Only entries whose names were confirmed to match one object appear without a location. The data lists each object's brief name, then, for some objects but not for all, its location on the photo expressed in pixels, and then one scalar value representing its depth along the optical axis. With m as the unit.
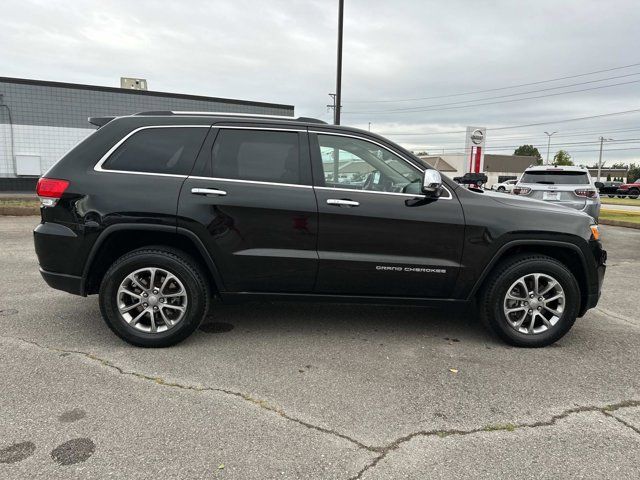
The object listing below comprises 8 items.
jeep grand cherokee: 3.68
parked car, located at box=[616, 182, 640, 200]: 38.10
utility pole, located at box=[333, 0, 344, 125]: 14.41
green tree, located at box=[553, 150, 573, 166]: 93.56
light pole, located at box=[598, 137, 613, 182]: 80.99
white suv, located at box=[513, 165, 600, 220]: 9.21
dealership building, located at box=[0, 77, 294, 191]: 17.66
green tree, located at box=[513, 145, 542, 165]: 126.62
